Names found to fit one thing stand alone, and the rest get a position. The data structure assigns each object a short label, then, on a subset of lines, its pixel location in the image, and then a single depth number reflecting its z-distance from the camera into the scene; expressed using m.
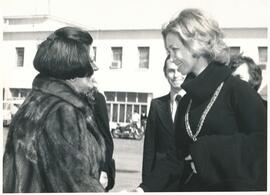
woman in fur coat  2.19
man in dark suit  2.71
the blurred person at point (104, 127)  2.63
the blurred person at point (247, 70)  2.60
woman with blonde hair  2.29
